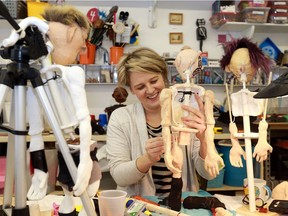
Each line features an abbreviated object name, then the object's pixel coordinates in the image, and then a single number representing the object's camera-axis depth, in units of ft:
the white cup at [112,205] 2.62
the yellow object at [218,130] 7.14
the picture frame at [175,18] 8.65
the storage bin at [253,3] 7.97
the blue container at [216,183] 7.17
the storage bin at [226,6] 8.12
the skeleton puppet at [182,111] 3.02
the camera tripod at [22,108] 2.15
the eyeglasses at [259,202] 3.24
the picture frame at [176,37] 8.67
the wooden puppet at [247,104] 3.21
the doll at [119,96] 7.27
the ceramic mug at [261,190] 3.33
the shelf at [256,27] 8.10
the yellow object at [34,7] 7.43
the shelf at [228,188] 7.15
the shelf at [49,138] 6.05
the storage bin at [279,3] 8.07
